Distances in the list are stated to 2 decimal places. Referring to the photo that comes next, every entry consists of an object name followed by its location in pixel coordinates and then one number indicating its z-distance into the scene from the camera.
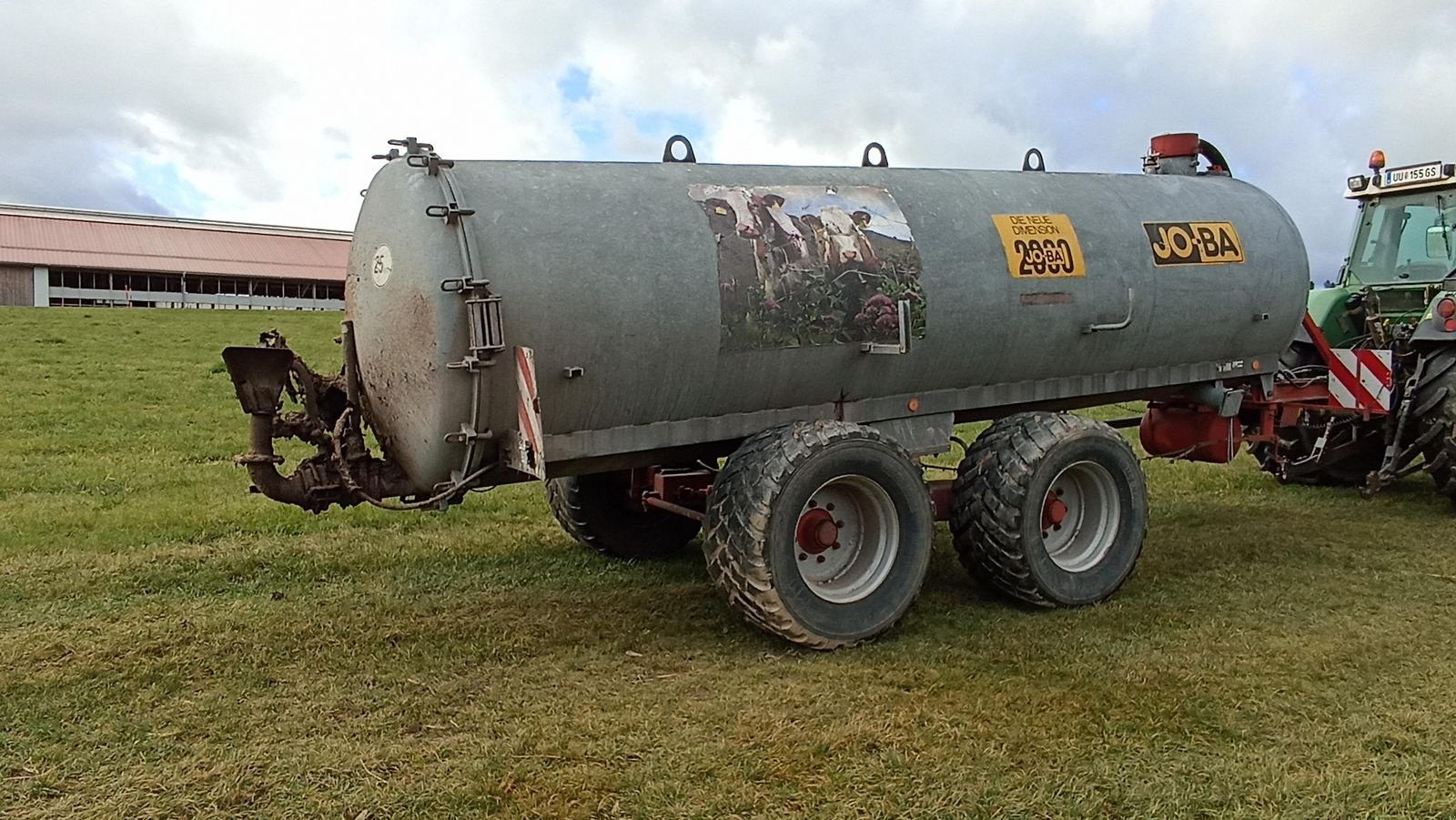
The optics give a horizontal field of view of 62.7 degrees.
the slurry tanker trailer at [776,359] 4.83
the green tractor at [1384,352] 7.86
